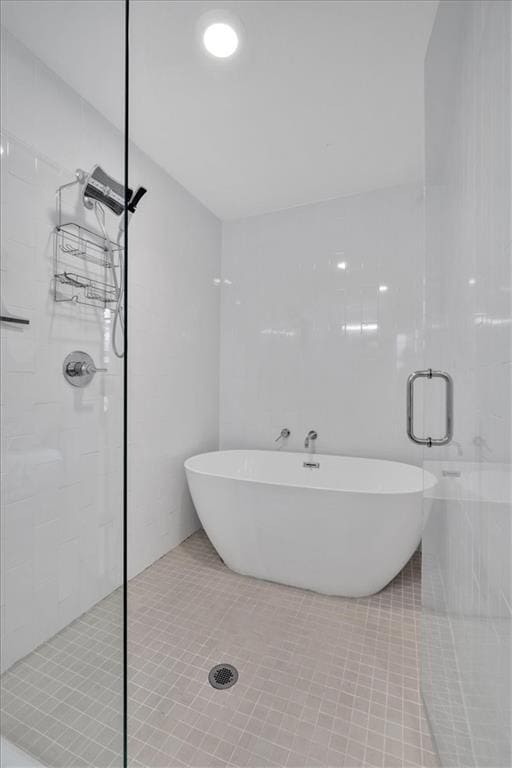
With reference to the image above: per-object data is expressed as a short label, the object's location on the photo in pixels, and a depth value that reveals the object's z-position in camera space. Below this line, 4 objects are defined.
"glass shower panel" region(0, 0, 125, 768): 1.32
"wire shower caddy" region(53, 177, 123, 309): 1.43
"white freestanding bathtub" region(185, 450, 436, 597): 1.97
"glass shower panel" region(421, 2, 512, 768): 0.72
